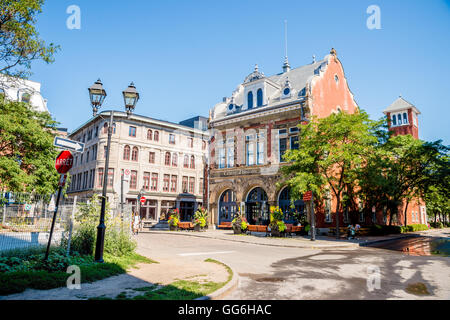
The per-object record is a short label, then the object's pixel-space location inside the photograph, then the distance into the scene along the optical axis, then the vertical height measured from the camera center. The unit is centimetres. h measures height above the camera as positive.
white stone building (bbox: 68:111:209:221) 4234 +649
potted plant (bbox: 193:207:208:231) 3023 -151
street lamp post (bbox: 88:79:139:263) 925 +344
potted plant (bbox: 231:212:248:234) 2658 -171
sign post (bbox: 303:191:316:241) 2092 +55
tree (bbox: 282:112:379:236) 2183 +432
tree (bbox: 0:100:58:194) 2375 +479
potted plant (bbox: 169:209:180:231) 3132 -188
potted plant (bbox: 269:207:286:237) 2383 -141
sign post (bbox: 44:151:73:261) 791 +103
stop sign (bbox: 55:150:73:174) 792 +108
